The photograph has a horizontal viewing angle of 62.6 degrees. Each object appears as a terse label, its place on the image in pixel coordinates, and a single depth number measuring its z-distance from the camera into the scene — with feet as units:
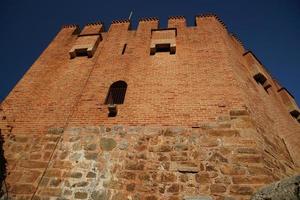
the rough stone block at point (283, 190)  11.88
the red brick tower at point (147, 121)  17.90
